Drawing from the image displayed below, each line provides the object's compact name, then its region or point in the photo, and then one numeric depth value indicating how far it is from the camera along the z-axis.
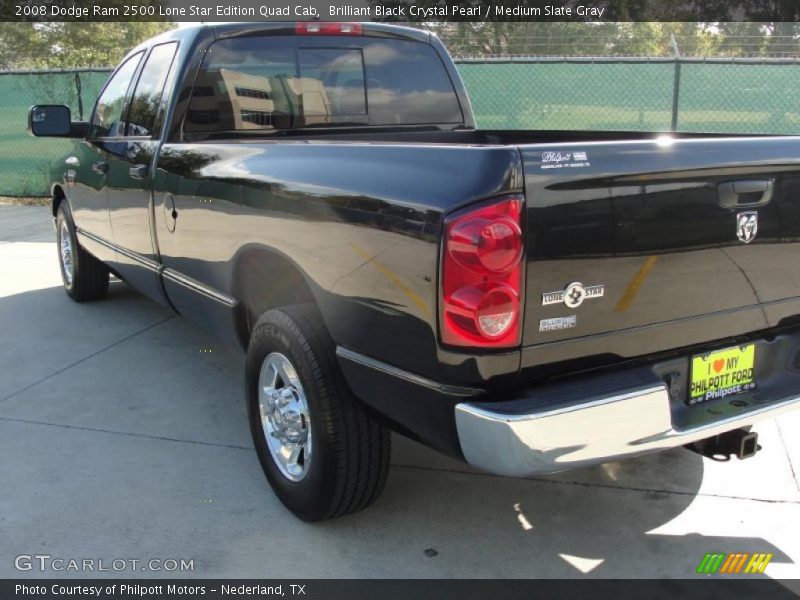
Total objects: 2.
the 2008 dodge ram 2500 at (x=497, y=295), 2.22
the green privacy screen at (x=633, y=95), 9.15
